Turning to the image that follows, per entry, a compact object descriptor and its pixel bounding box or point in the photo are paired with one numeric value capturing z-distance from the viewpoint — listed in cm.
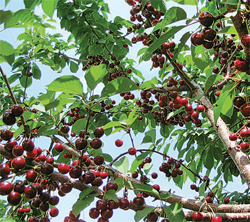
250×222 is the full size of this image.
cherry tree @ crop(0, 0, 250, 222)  135
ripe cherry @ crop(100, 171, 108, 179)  170
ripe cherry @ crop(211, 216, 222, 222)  155
